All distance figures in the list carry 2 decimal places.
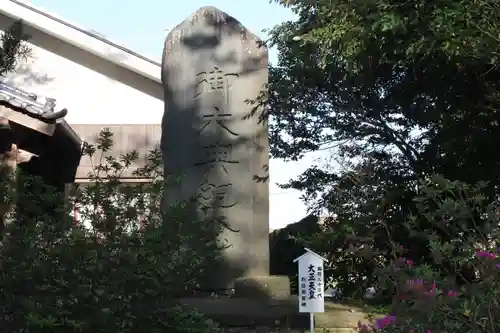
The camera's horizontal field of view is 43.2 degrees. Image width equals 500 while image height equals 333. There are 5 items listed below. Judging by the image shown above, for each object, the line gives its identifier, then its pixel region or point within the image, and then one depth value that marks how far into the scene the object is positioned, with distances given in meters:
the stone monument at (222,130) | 8.33
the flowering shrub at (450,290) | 3.40
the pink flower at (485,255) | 3.68
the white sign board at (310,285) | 6.19
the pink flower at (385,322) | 3.78
